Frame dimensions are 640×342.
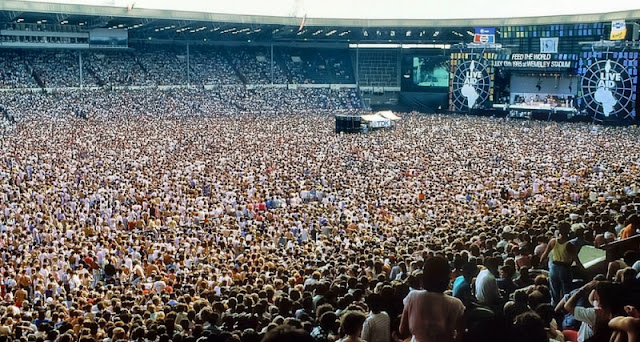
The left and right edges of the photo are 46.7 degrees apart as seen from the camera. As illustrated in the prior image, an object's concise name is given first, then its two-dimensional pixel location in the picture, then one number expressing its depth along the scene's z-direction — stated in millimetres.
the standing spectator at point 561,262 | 7773
